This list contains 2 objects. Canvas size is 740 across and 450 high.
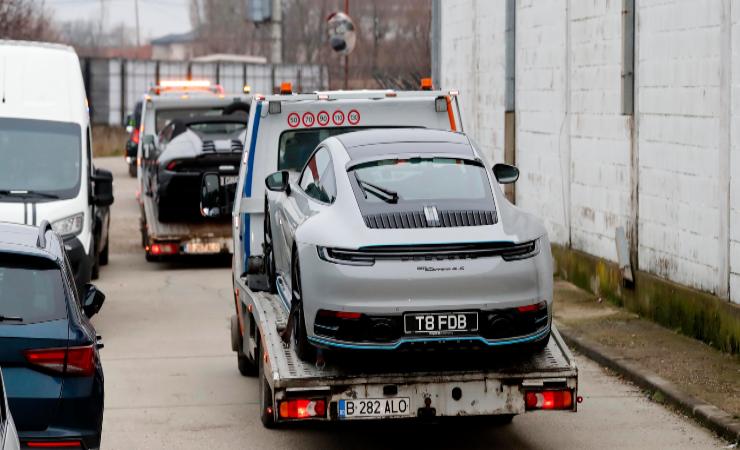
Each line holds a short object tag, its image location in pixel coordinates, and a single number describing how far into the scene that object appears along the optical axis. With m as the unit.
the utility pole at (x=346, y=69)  36.62
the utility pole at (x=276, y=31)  69.81
